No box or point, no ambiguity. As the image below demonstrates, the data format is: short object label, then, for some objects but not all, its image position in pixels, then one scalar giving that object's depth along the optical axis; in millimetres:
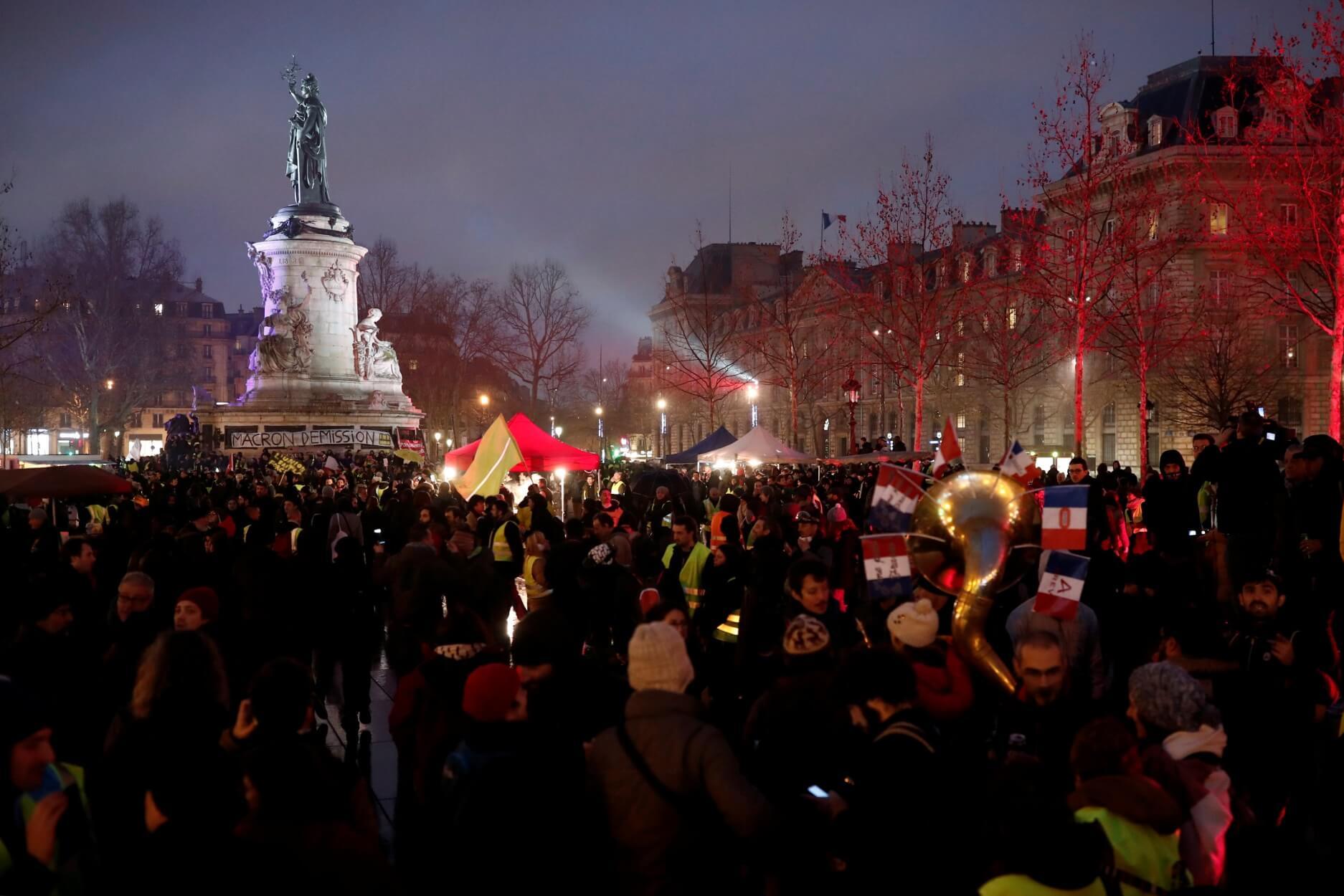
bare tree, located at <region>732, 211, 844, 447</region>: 58922
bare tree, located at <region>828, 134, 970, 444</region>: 39156
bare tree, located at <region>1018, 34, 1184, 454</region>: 30922
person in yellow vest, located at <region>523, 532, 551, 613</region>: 9453
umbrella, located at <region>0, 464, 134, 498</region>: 13211
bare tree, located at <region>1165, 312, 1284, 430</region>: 44000
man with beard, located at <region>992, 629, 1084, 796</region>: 5371
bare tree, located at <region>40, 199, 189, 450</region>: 61406
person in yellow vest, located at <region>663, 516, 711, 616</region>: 9305
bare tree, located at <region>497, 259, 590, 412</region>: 61875
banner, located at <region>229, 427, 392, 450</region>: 41500
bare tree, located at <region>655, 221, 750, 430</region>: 47375
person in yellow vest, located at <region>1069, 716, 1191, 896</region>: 3719
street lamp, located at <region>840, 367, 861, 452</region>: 29531
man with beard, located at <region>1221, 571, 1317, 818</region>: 5664
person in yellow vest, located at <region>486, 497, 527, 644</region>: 11584
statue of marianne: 45812
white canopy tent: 25731
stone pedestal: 44375
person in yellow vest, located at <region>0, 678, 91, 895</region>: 3463
